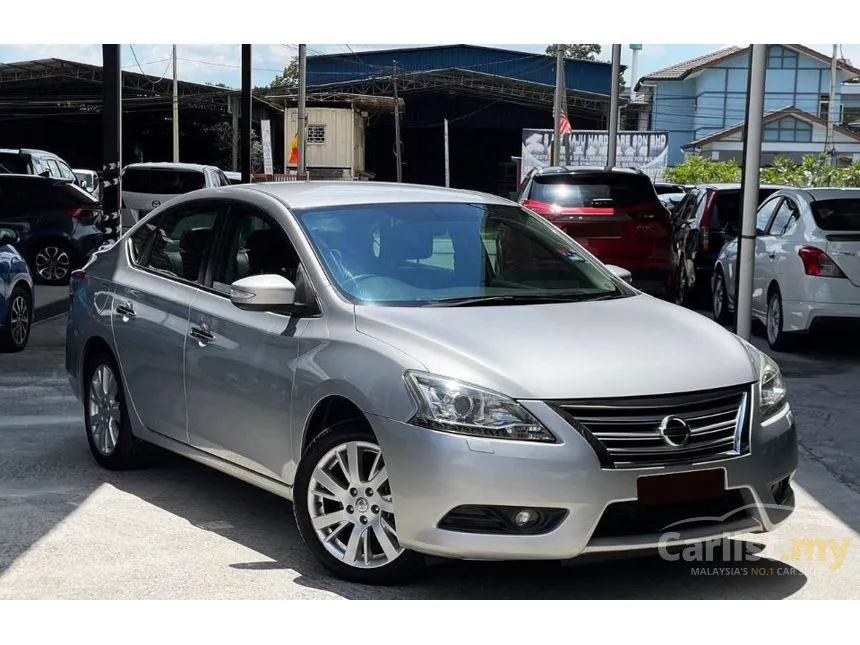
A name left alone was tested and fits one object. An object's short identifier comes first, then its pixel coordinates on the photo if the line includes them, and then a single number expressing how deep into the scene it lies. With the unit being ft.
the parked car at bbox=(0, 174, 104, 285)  60.29
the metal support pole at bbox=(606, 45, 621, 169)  83.82
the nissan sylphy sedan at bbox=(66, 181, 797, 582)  14.62
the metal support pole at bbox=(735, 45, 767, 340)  30.71
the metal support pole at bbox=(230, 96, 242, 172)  173.73
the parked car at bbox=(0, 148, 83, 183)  69.92
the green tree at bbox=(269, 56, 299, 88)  285.06
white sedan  37.29
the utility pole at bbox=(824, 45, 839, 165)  184.79
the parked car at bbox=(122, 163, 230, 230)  80.07
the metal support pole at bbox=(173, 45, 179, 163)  166.29
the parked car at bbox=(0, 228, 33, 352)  36.60
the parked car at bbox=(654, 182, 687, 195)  100.01
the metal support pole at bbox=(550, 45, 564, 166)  121.29
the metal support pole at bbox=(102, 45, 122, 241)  47.29
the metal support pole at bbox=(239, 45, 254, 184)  83.50
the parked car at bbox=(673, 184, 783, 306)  52.42
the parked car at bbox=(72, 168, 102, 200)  114.83
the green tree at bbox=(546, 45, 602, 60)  337.31
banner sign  185.57
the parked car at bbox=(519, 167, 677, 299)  48.37
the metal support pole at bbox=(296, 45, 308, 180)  118.73
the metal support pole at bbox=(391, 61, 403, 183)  181.05
